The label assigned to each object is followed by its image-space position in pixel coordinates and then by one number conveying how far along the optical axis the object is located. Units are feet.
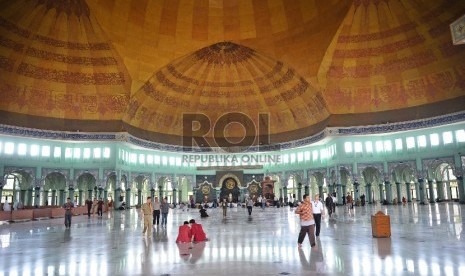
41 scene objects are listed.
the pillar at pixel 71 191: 112.16
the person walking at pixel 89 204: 80.83
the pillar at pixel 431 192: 107.45
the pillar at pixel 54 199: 118.70
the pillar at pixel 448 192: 128.29
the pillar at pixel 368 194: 118.32
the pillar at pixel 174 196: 141.59
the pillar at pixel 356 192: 112.37
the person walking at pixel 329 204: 62.97
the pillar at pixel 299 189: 135.33
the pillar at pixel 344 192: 115.24
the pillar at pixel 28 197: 106.11
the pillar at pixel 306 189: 131.88
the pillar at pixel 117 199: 117.39
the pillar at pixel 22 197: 105.62
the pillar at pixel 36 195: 106.63
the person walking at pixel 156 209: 50.60
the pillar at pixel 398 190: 112.84
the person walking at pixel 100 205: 82.92
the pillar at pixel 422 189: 106.11
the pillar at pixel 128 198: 124.67
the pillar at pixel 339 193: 114.73
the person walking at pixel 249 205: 71.92
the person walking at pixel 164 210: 50.71
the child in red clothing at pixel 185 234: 32.64
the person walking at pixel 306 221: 28.62
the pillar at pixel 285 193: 140.67
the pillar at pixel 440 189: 108.99
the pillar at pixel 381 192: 116.48
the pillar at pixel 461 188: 98.43
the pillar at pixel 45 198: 109.17
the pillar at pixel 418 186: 109.15
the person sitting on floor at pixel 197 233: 33.22
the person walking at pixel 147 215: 41.04
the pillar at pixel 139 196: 135.23
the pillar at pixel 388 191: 112.16
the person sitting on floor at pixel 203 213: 67.31
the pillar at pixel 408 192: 115.88
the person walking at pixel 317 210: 35.02
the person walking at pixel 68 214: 49.70
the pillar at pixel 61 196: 113.78
